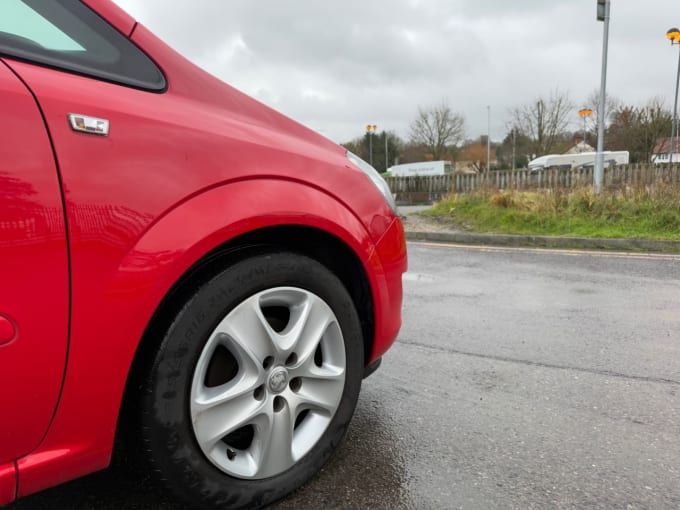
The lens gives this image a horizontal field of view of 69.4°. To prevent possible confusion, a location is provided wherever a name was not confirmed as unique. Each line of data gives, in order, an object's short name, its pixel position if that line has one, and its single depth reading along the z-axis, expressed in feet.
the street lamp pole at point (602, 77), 34.65
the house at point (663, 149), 101.14
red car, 3.88
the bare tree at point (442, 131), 155.12
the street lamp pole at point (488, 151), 172.82
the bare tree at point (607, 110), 110.68
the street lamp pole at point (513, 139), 142.06
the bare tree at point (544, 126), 132.05
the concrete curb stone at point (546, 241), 25.03
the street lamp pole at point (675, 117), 83.25
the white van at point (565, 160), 114.21
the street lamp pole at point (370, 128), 83.46
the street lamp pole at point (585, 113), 118.32
